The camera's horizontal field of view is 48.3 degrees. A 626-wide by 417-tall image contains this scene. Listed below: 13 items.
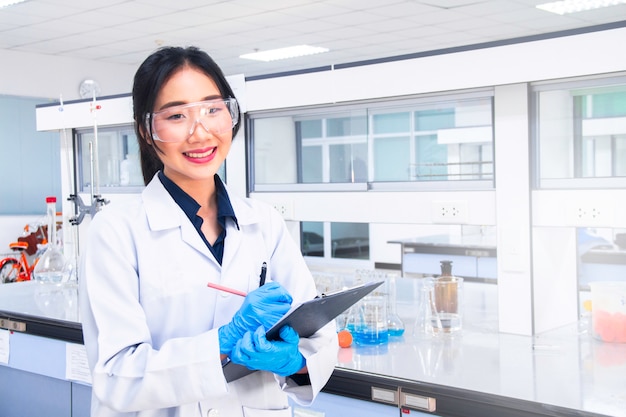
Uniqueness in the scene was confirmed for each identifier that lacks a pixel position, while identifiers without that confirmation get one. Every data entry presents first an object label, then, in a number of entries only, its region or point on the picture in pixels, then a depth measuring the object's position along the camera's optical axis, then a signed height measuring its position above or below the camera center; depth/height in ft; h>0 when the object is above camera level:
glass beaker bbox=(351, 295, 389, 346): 7.84 -1.48
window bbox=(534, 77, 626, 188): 8.02 +0.67
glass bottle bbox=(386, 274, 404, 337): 8.16 -1.47
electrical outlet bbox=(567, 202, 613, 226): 7.68 -0.27
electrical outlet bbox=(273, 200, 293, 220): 10.39 -0.18
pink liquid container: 7.61 -1.34
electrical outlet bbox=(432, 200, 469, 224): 8.55 -0.24
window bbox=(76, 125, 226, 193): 13.29 +0.76
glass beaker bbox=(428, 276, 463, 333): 8.30 -1.29
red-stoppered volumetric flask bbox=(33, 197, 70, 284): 11.94 -1.13
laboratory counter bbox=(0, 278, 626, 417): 5.69 -1.67
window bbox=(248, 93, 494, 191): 9.01 +0.73
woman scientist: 4.25 -0.57
